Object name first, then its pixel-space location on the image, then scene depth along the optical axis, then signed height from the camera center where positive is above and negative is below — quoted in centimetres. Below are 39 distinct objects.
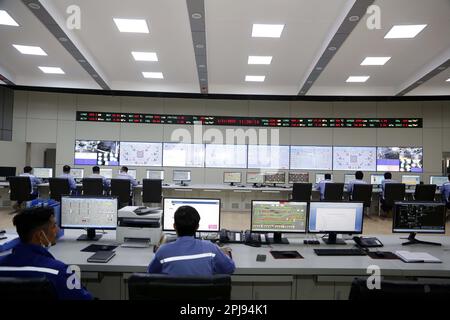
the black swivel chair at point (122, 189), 606 -47
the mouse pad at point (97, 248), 238 -67
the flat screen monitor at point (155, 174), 742 -19
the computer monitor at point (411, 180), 797 -21
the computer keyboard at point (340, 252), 240 -67
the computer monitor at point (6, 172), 717 -21
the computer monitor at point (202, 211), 267 -40
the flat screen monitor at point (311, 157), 846 +36
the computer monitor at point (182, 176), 738 -22
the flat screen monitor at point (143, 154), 838 +34
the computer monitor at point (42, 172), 761 -21
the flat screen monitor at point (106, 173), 776 -20
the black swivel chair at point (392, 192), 641 -44
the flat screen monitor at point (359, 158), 842 +36
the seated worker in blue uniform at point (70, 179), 612 -31
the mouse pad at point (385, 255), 236 -68
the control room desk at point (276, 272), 209 -72
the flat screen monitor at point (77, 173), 775 -21
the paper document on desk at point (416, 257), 226 -66
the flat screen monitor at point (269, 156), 840 +37
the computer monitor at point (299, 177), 748 -19
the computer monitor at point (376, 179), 790 -21
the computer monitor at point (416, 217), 276 -42
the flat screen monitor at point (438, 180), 762 -19
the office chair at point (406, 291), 117 -48
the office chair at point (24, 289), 117 -49
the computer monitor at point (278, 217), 267 -43
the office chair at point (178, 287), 122 -49
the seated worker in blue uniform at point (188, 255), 160 -49
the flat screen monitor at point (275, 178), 723 -22
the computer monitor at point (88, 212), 264 -42
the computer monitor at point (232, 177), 738 -22
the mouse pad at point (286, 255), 232 -68
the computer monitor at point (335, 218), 269 -43
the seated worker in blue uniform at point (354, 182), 663 -26
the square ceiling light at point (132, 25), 437 +212
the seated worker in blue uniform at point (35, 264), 142 -49
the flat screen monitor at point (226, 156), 837 +34
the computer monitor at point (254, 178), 728 -23
